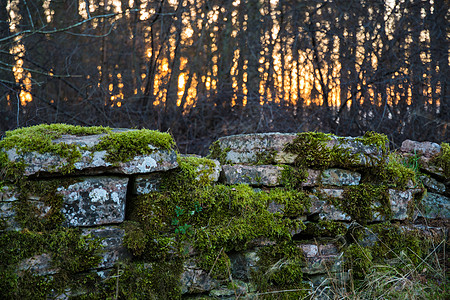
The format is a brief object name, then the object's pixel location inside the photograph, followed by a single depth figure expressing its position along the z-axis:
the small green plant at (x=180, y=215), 2.55
